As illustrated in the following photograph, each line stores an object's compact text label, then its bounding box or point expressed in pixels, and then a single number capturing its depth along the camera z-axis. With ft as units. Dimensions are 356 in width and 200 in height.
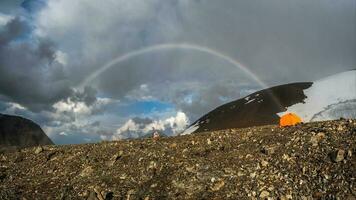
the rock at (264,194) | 63.52
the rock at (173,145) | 85.61
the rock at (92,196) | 71.50
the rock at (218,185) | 67.92
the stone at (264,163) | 70.79
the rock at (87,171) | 81.25
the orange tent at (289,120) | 100.79
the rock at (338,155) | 66.54
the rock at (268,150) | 73.97
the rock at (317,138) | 72.74
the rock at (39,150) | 97.57
